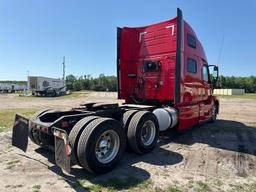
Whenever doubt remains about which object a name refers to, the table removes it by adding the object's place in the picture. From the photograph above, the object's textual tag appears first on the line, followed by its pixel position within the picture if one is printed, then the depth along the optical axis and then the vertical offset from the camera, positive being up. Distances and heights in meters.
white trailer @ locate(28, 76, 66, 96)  38.00 +0.67
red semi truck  4.26 -0.53
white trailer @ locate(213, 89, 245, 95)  65.38 -0.61
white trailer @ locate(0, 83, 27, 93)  57.07 +0.50
